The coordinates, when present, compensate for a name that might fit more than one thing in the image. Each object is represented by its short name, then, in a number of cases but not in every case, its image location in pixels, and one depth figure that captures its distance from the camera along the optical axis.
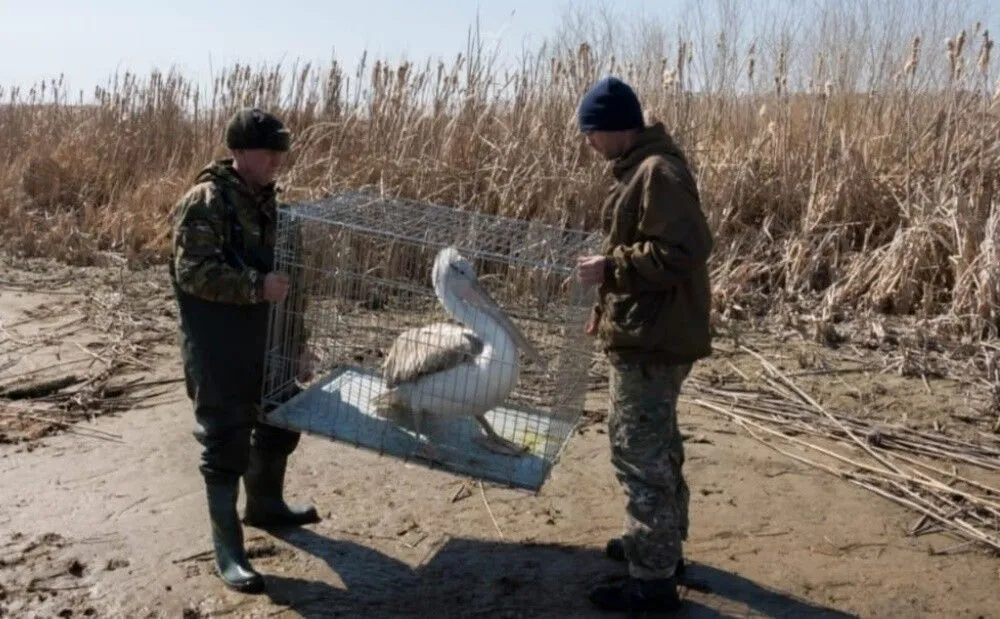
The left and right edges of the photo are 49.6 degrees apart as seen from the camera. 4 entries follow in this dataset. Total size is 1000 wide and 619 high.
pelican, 4.07
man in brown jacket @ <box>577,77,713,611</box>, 3.48
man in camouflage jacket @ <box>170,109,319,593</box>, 3.77
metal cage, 4.00
